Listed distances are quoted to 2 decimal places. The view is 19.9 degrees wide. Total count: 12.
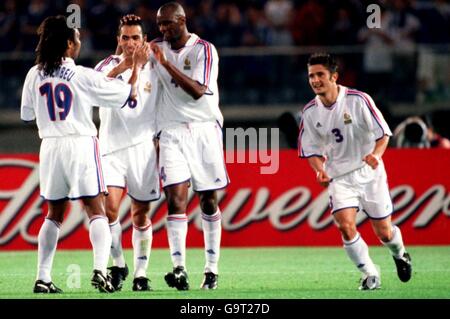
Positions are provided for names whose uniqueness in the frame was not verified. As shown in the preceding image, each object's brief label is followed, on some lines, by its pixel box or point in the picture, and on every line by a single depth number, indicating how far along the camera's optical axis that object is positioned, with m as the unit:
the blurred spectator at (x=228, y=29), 18.94
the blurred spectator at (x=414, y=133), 16.55
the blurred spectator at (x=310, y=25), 18.86
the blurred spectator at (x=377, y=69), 17.98
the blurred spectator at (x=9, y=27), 19.02
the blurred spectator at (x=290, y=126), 17.19
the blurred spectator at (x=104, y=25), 18.94
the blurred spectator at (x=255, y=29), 19.05
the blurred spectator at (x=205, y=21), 18.95
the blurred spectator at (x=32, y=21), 18.86
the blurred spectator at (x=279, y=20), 19.16
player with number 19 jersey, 10.05
